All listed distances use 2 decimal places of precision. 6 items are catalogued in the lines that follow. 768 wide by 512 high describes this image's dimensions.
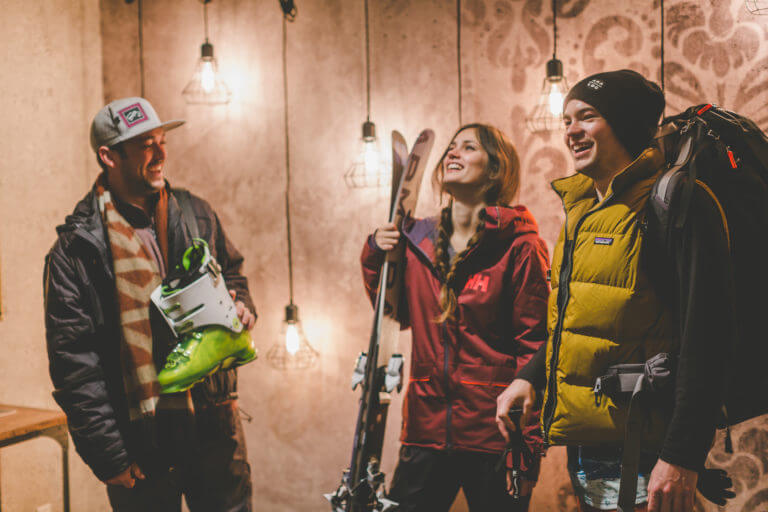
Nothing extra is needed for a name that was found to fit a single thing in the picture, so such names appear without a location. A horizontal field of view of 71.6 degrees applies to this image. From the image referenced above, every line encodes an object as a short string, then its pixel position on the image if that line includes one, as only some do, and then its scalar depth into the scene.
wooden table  1.92
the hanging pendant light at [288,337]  2.62
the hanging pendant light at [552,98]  2.21
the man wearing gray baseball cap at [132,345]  1.63
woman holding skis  1.68
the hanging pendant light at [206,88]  2.68
